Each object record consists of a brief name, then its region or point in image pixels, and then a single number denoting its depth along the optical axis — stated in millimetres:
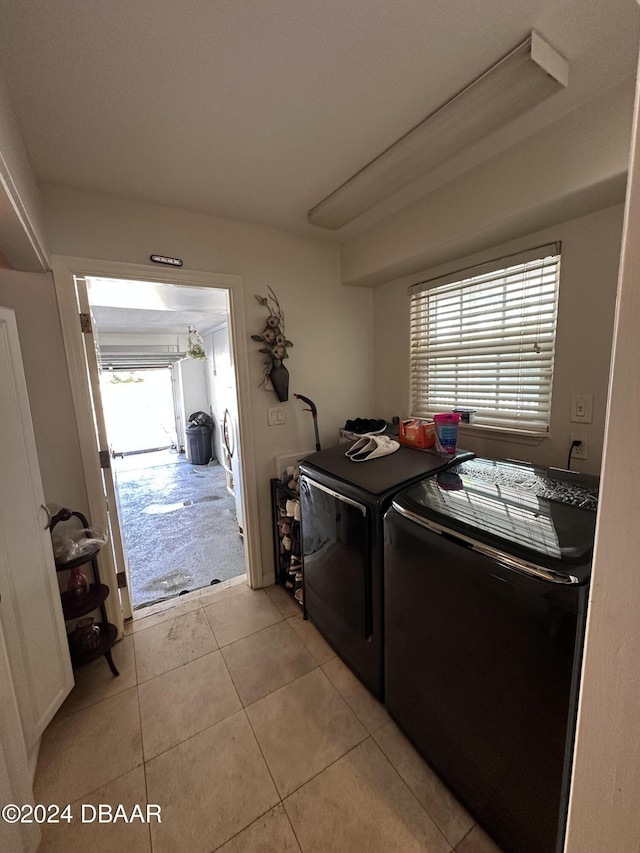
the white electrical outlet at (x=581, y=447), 1553
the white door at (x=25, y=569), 1209
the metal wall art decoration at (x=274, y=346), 2176
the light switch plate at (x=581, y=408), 1514
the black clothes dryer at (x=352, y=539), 1438
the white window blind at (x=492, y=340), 1655
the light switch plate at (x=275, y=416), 2291
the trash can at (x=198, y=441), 6199
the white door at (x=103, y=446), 1769
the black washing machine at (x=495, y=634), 848
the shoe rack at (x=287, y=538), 2146
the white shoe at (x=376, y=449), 1761
